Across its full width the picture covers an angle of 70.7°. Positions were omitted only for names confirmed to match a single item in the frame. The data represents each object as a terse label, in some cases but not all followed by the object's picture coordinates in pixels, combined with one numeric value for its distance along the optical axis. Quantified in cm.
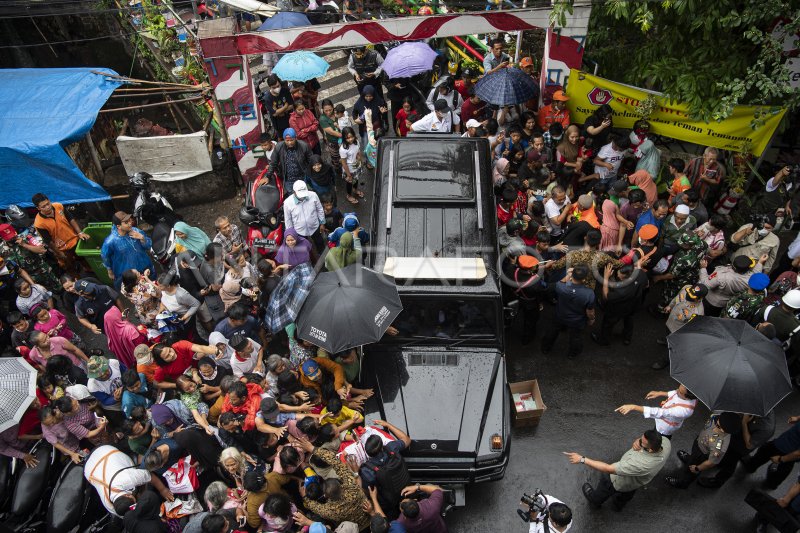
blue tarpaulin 841
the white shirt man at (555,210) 778
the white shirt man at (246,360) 614
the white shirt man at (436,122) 937
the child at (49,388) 607
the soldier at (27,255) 779
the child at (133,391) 582
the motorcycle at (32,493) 567
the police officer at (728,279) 657
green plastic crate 858
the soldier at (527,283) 674
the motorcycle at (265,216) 826
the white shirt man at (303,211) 795
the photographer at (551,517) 447
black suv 570
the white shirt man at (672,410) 542
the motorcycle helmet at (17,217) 808
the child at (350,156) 941
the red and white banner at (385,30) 895
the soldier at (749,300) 627
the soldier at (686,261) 694
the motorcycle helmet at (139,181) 848
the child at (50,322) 670
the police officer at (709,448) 541
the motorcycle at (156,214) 823
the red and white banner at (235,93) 907
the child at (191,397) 598
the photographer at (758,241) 705
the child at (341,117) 983
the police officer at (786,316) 609
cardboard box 671
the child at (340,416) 566
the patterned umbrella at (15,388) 541
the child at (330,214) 842
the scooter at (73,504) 549
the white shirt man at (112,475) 512
